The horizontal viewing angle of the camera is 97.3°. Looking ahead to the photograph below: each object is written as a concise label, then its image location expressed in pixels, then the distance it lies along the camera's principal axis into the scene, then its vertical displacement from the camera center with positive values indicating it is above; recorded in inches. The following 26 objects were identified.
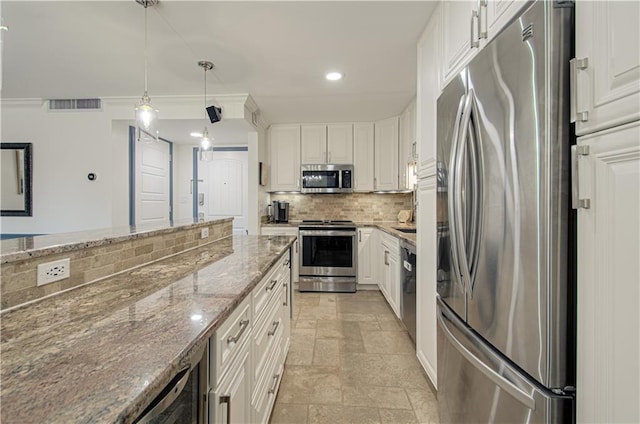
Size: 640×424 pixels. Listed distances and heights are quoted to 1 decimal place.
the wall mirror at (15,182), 136.0 +14.5
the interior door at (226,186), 193.3 +17.7
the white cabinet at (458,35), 49.3 +35.1
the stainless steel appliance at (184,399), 22.3 -17.7
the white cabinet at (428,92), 68.7 +31.4
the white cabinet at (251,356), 32.9 -22.3
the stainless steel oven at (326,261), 151.3 -26.8
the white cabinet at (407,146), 132.6 +32.9
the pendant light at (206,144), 97.3 +23.7
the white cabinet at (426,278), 68.1 -17.3
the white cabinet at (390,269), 112.0 -26.3
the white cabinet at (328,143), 165.6 +40.3
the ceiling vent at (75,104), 132.8 +51.1
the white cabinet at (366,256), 152.9 -24.3
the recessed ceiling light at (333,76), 105.2 +51.6
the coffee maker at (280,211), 166.7 +0.3
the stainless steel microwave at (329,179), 163.8 +18.9
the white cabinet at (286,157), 167.5 +32.5
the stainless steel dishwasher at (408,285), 88.4 -24.7
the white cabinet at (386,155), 157.3 +32.3
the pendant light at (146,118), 69.8 +24.3
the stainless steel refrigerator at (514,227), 30.7 -2.1
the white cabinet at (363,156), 164.6 +32.5
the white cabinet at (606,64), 24.9 +13.9
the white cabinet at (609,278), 24.8 -6.4
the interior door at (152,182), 150.9 +17.7
